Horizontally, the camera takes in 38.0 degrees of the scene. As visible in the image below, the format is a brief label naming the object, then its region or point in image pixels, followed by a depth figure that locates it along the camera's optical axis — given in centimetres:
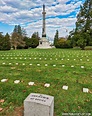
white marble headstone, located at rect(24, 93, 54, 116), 208
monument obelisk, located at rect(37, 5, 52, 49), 3755
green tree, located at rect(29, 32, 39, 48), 4164
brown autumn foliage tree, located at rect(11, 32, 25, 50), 3569
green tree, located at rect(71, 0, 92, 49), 2586
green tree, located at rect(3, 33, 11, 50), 2784
